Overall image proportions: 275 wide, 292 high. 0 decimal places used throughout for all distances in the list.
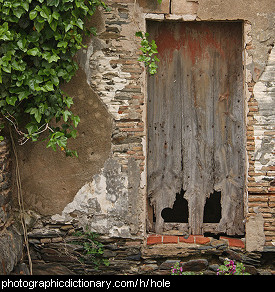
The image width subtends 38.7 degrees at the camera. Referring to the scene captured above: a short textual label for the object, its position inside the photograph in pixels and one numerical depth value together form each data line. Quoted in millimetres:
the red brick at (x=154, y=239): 4363
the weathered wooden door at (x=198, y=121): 4473
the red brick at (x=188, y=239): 4380
